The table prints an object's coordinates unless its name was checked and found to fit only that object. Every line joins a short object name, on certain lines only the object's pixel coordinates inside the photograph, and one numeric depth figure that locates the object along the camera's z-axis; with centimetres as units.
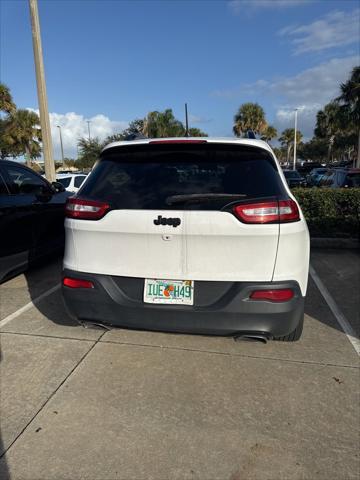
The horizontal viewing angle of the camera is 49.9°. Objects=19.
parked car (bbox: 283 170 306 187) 2023
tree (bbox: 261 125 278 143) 5456
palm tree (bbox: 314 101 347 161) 4625
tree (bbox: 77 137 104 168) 5166
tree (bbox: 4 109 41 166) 3444
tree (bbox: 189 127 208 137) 5427
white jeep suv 253
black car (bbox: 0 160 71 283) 457
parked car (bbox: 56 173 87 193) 1246
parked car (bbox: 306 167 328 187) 1950
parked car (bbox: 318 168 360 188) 1091
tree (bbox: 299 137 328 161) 6744
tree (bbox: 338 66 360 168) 2931
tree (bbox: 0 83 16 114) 3064
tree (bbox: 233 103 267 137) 4666
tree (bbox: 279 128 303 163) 7261
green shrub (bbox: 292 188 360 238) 744
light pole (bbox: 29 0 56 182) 920
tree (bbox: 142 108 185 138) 4100
